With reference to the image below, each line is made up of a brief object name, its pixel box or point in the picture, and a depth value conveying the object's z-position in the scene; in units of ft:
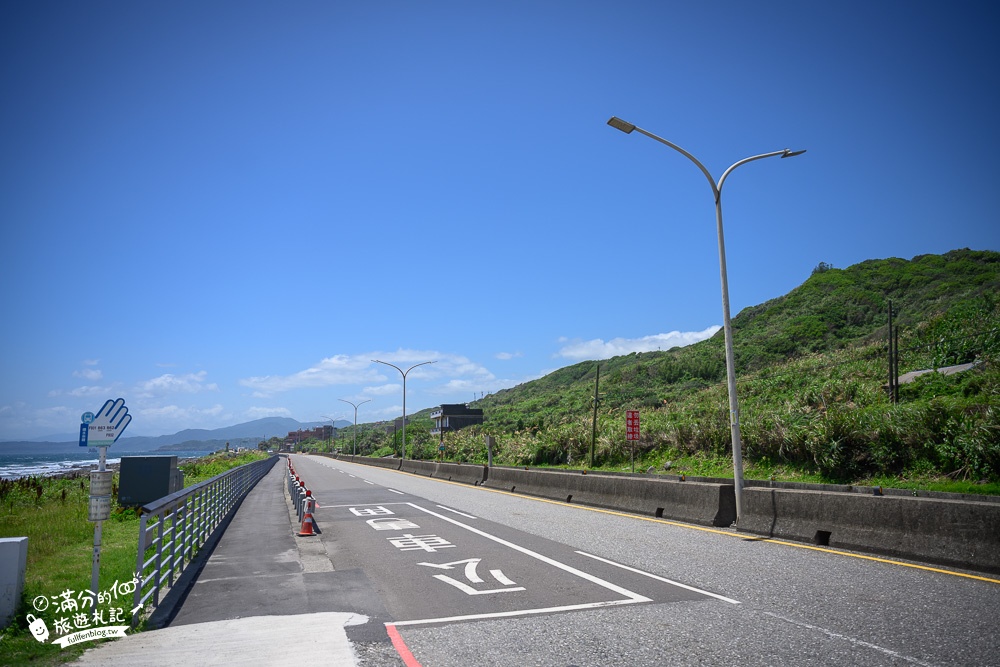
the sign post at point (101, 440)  23.90
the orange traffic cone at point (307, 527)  47.70
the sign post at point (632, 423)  113.29
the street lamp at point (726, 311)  45.47
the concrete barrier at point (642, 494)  48.49
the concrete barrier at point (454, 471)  107.14
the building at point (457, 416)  400.67
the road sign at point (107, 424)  25.75
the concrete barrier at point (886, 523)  29.22
